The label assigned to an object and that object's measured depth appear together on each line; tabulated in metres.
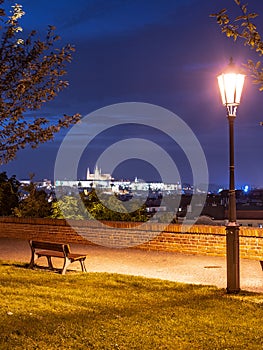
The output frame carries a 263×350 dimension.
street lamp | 9.66
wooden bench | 12.55
